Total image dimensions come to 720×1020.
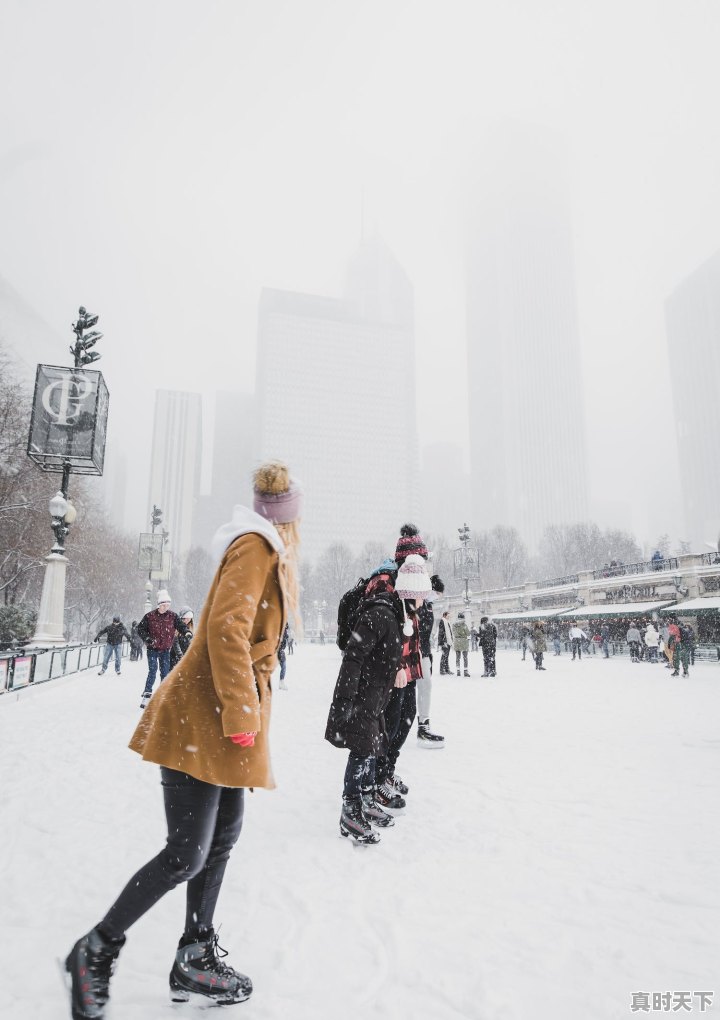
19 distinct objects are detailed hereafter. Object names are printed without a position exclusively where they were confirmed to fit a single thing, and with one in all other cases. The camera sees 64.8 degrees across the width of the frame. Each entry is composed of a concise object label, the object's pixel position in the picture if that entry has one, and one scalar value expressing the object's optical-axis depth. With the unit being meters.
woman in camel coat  1.87
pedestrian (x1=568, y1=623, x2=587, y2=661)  26.86
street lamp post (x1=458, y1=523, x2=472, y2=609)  34.78
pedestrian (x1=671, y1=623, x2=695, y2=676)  16.12
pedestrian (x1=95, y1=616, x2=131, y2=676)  16.84
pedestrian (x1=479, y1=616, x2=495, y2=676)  16.91
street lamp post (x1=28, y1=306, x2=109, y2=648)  14.80
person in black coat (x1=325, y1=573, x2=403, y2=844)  3.52
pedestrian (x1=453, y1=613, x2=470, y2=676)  17.50
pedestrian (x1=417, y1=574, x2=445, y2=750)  6.64
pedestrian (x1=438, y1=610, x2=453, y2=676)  16.25
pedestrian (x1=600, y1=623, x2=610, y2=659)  26.35
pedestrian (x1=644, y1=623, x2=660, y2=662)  22.41
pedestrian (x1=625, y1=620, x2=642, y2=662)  23.22
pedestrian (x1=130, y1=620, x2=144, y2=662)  25.38
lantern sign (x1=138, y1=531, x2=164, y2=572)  27.11
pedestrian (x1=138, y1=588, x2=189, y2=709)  9.81
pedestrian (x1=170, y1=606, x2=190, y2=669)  10.76
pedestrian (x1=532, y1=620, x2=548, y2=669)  19.36
